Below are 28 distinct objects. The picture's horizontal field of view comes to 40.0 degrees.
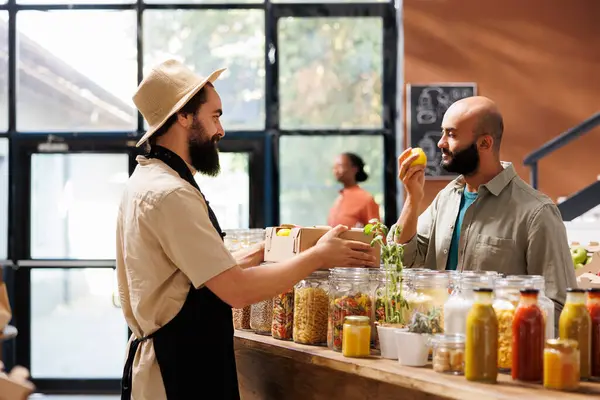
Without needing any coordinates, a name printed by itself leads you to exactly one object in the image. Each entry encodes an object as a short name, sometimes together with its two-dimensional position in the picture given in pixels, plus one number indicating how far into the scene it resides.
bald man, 2.82
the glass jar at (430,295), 2.18
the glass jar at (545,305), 2.00
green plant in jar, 2.28
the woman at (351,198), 6.31
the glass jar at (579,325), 1.93
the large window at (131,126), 6.71
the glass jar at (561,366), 1.82
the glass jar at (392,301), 2.27
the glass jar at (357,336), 2.24
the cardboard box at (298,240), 2.52
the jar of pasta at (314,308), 2.51
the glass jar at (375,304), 2.33
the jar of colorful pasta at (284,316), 2.65
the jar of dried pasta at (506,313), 2.00
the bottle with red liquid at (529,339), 1.89
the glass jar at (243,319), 3.01
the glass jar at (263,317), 2.83
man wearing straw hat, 2.26
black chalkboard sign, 6.48
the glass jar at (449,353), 1.98
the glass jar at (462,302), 2.06
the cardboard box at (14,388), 1.70
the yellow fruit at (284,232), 2.67
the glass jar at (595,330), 1.95
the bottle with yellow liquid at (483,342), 1.89
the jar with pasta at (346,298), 2.33
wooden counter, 1.83
